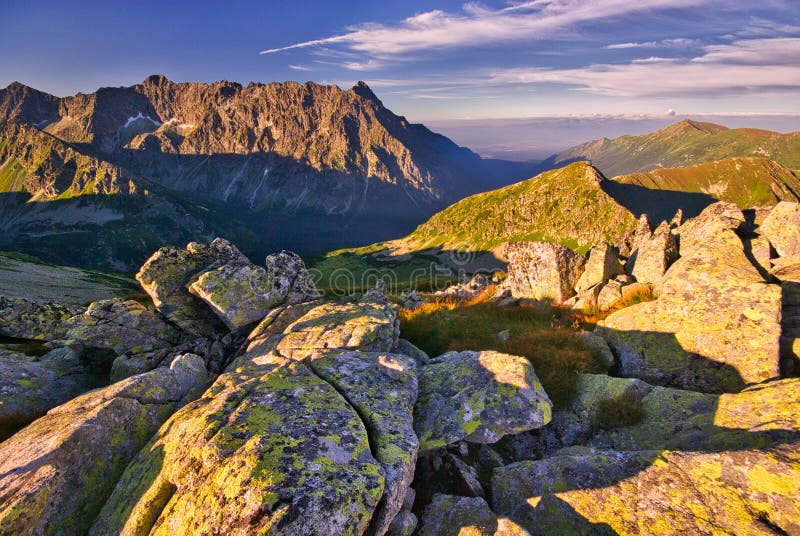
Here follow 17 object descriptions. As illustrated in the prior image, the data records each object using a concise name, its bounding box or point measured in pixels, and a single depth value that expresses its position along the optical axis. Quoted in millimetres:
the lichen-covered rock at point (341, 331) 13312
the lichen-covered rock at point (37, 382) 12234
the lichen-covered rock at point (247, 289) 18078
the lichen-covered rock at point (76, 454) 7508
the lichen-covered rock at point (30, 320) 18297
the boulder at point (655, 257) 19688
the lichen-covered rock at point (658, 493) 6656
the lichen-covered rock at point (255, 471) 6055
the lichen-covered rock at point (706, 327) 12180
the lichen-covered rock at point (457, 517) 7281
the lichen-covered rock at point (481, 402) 9922
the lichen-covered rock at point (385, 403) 7255
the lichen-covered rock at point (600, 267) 21938
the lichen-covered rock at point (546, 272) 23188
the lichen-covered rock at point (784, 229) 17391
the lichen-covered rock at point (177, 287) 18891
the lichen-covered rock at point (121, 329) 16188
